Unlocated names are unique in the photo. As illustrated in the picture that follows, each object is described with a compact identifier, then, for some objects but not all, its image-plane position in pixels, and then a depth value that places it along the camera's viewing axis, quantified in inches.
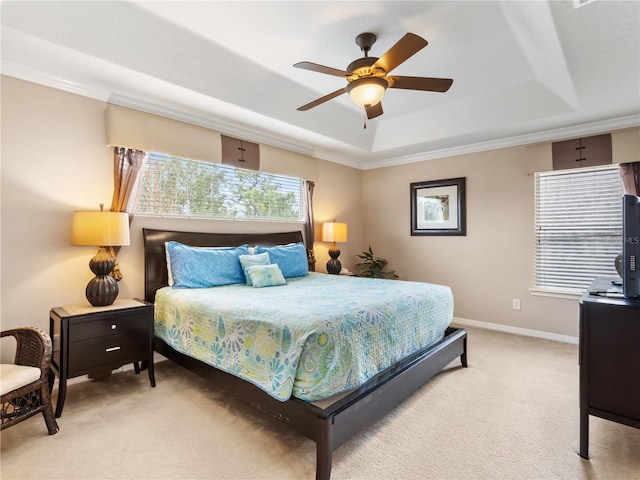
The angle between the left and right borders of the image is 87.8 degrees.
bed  68.9
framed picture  187.0
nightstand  91.5
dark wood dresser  68.9
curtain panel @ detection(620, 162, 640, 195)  137.7
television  72.5
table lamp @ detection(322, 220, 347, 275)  188.4
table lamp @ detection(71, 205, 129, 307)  101.7
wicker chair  73.3
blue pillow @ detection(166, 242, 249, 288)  121.0
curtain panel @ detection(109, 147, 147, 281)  118.4
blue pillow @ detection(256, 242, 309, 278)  151.6
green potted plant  207.7
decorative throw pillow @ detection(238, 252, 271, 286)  134.6
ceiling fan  84.0
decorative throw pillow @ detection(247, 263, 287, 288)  127.6
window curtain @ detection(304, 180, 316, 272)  189.6
